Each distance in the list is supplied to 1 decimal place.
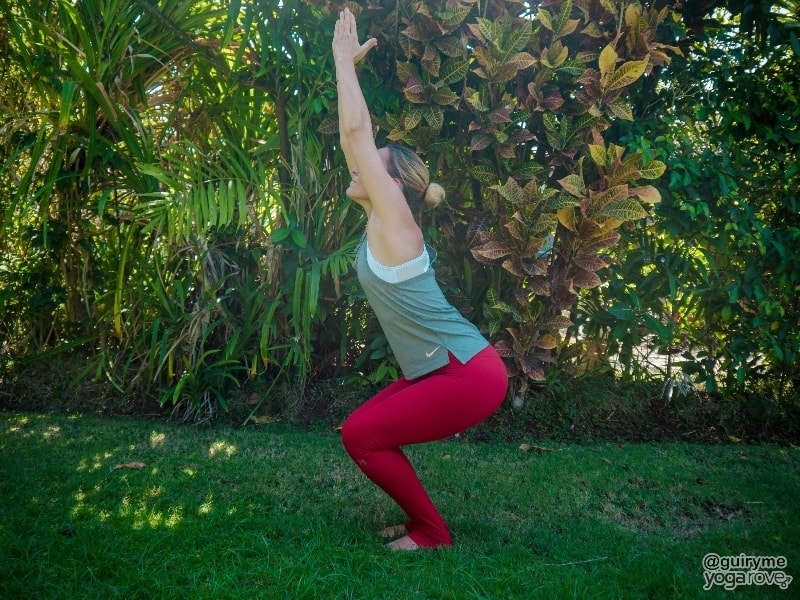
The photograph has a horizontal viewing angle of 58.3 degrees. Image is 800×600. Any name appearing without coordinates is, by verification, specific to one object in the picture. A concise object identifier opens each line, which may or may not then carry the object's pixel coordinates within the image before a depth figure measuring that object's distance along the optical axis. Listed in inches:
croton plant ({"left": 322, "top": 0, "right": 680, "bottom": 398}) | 154.0
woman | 105.3
